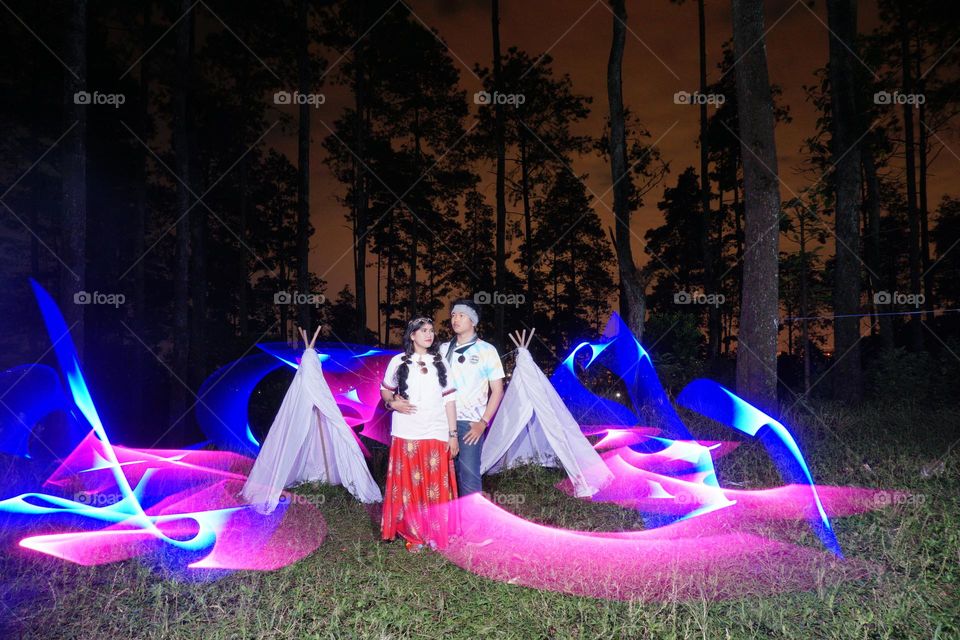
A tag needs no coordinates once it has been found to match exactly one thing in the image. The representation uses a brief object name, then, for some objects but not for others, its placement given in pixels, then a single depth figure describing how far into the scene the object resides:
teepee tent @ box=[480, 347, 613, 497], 7.23
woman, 5.32
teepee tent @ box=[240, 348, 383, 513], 6.77
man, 5.52
